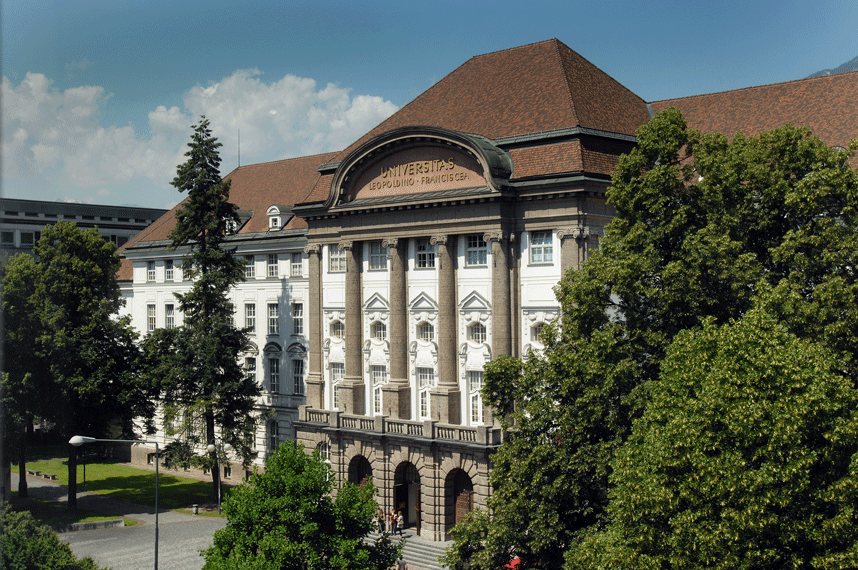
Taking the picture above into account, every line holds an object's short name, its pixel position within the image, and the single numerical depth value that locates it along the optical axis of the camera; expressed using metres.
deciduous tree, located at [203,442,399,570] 32.12
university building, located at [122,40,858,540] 47.25
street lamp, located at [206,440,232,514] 53.16
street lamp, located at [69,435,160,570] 32.50
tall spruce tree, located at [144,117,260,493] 56.28
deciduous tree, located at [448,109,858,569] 32.59
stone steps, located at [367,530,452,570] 46.47
